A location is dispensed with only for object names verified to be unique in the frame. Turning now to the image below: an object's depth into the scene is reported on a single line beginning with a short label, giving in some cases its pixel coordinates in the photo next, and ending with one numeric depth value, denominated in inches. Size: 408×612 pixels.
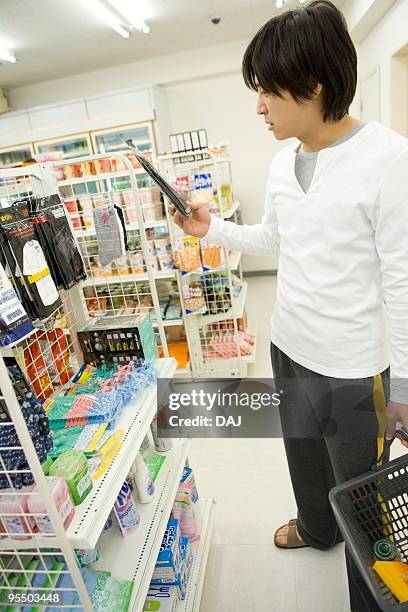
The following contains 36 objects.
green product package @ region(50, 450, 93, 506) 37.9
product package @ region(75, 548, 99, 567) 48.6
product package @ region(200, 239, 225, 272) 110.0
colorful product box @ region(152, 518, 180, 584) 55.9
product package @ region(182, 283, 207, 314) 115.0
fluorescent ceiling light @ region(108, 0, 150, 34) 146.9
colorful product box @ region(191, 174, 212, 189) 105.4
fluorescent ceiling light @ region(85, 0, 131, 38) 140.6
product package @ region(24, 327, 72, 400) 54.3
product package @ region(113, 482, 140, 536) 52.7
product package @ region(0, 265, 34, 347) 35.0
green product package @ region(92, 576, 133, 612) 43.2
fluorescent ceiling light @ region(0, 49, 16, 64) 177.2
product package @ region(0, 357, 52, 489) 36.2
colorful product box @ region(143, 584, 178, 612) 57.0
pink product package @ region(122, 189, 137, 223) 118.1
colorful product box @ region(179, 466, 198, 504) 67.6
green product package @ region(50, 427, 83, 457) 44.6
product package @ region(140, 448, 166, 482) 62.7
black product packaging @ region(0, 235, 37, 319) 42.0
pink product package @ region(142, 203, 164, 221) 121.4
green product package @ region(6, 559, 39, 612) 43.1
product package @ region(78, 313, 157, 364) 58.2
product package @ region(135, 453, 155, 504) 56.0
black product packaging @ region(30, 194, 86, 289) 49.4
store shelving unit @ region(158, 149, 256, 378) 109.7
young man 38.8
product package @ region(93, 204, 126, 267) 59.8
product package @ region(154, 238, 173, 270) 119.6
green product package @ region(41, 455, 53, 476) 39.6
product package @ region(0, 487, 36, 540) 35.9
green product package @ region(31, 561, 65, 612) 42.6
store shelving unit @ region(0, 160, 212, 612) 34.9
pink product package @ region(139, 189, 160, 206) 120.7
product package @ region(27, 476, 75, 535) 35.0
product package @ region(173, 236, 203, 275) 110.0
